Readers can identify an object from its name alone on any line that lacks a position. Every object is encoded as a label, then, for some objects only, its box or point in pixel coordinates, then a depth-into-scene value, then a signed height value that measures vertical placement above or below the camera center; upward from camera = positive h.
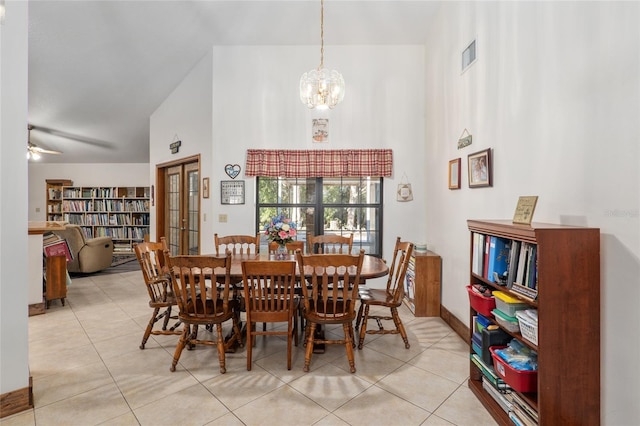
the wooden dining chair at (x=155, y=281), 2.54 -0.64
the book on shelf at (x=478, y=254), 1.97 -0.29
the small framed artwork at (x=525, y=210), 1.64 +0.00
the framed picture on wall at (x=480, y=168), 2.51 +0.35
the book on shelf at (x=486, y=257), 1.90 -0.30
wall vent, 2.77 +1.43
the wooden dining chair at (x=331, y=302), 2.11 -0.67
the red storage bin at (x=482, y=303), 1.86 -0.58
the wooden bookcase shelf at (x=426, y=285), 3.41 -0.85
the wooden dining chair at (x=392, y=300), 2.56 -0.78
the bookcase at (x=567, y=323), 1.43 -0.53
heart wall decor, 4.19 +0.52
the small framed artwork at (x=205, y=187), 4.36 +0.30
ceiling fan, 5.63 +1.06
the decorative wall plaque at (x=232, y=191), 4.21 +0.24
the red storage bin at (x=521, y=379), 1.58 -0.88
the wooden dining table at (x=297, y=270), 2.31 -0.49
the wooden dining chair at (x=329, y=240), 3.33 -0.34
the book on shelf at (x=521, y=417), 1.54 -1.07
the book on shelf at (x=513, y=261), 1.65 -0.28
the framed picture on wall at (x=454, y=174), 3.08 +0.36
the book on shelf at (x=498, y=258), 1.80 -0.29
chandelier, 2.86 +1.13
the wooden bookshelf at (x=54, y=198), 7.78 +0.25
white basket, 1.50 -0.59
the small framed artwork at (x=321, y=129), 4.16 +1.08
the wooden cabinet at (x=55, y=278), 3.61 -0.83
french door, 4.93 +0.06
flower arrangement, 2.84 -0.20
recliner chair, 5.11 -0.72
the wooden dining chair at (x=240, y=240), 3.26 -0.35
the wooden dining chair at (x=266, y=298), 2.08 -0.64
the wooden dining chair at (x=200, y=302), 2.09 -0.69
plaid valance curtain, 4.12 +0.61
